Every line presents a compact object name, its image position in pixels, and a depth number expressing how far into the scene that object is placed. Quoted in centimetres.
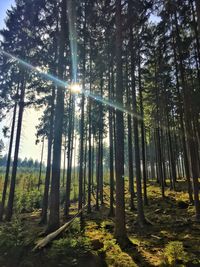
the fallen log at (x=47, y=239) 722
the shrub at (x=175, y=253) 583
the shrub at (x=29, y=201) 2368
